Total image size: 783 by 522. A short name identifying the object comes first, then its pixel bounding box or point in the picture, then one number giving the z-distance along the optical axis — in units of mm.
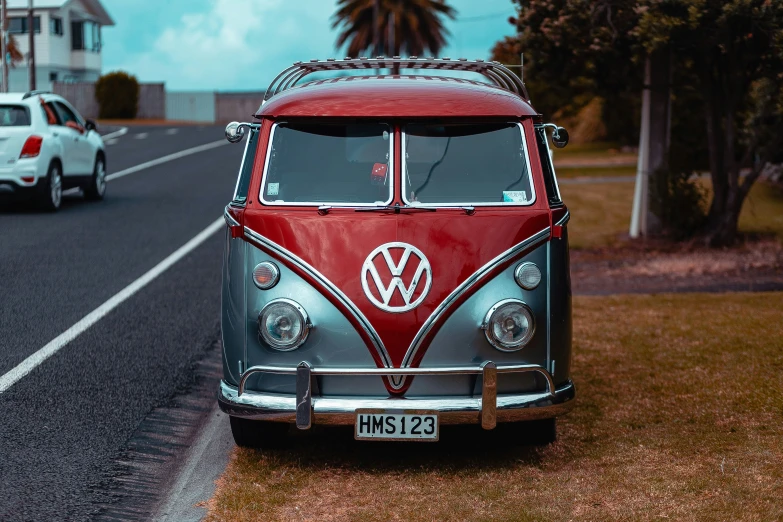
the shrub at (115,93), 57219
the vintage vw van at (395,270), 5535
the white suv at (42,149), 15781
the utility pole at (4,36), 32594
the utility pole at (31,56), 40375
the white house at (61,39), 61812
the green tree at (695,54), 12227
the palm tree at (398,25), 69438
